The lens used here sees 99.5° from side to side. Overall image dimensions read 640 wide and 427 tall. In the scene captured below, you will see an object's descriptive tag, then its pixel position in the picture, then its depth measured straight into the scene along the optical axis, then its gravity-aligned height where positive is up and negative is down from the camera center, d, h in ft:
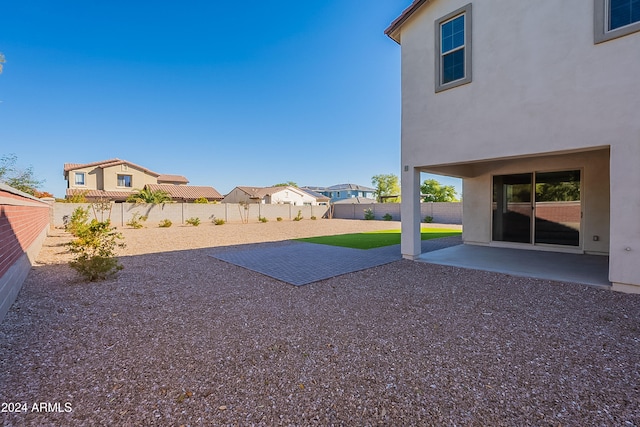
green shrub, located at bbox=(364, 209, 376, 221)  92.11 -3.43
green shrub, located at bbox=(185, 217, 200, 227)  67.95 -3.62
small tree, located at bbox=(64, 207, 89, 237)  40.57 -1.16
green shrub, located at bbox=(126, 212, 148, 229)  60.90 -2.84
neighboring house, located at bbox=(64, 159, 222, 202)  93.66 +10.42
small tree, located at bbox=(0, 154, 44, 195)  59.77 +8.33
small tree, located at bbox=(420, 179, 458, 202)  119.36 +6.41
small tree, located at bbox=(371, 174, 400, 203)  173.68 +13.33
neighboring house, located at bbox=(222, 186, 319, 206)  131.23 +5.87
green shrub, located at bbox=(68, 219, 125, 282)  17.81 -3.19
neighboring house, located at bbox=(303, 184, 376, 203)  197.77 +10.26
